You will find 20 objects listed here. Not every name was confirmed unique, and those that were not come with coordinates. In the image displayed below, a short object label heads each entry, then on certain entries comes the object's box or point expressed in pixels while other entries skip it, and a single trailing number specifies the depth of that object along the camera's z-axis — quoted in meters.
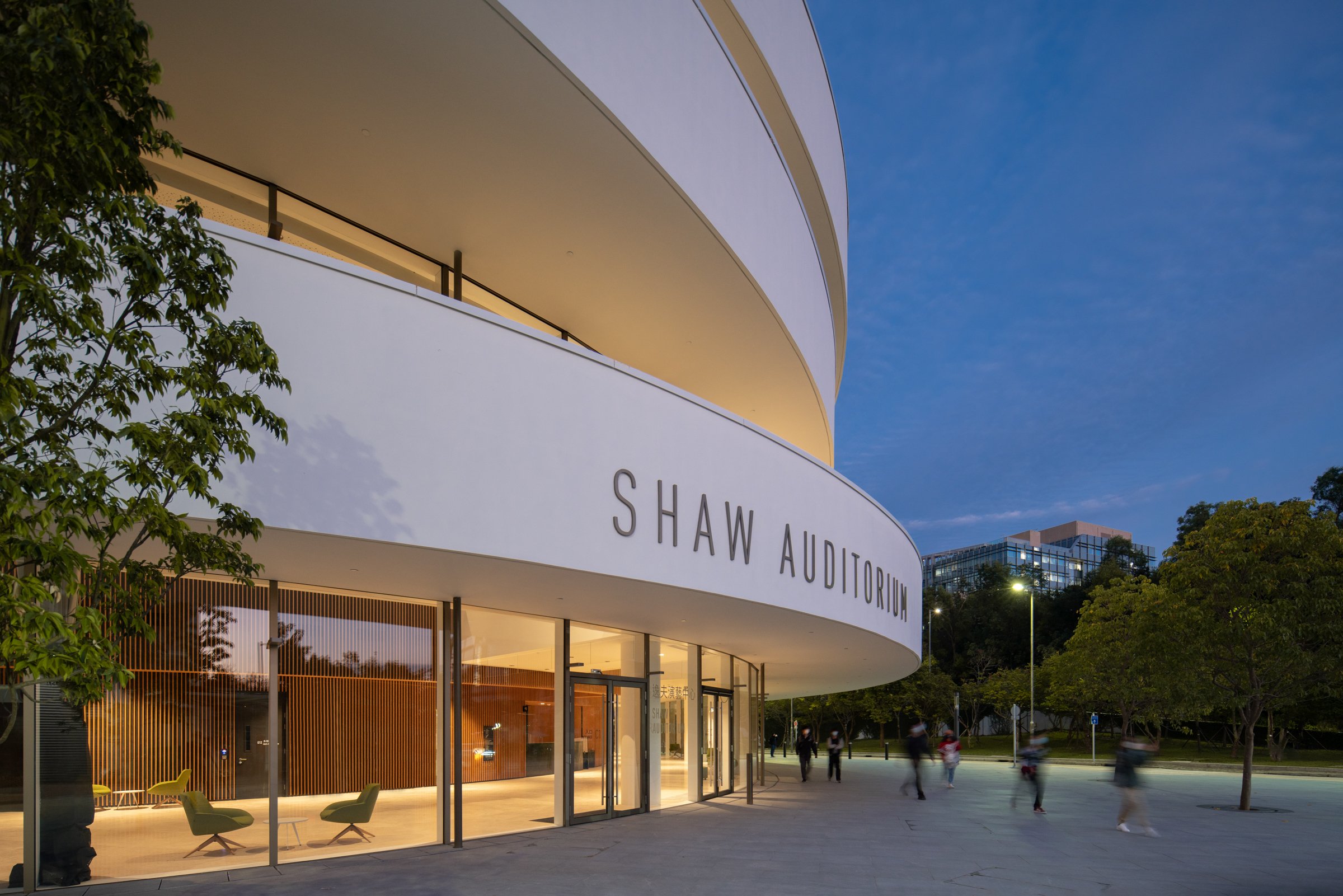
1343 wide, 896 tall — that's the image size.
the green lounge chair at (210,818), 10.96
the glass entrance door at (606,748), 15.60
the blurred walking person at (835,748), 28.11
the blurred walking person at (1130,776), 15.73
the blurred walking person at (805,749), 27.25
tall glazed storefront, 10.36
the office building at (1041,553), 137.25
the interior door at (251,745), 11.39
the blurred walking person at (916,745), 22.48
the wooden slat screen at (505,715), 13.77
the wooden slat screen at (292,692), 10.82
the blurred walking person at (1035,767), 18.95
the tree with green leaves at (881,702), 54.91
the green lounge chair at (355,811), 12.14
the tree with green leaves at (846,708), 58.62
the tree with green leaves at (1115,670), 34.84
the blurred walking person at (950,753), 25.65
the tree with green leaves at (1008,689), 58.28
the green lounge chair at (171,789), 10.75
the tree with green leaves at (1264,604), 19.50
